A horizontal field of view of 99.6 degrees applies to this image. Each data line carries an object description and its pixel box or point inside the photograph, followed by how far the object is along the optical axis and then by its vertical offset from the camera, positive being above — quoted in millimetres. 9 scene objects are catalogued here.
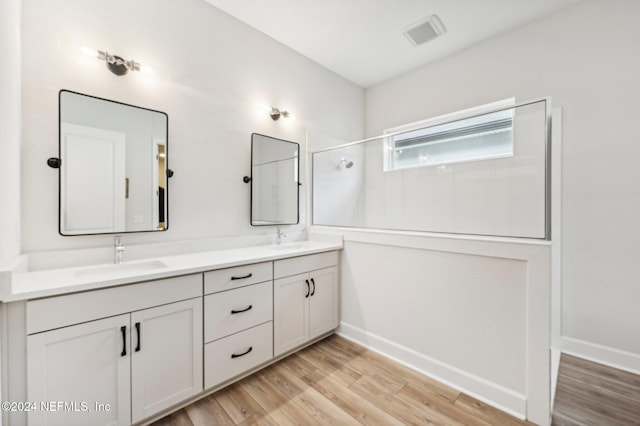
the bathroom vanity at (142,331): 1180 -654
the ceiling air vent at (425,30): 2480 +1754
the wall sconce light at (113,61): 1720 +989
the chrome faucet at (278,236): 2715 -235
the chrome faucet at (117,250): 1753 -241
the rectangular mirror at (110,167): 1646 +306
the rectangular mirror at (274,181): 2564 +325
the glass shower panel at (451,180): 1719 +264
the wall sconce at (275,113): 2689 +998
